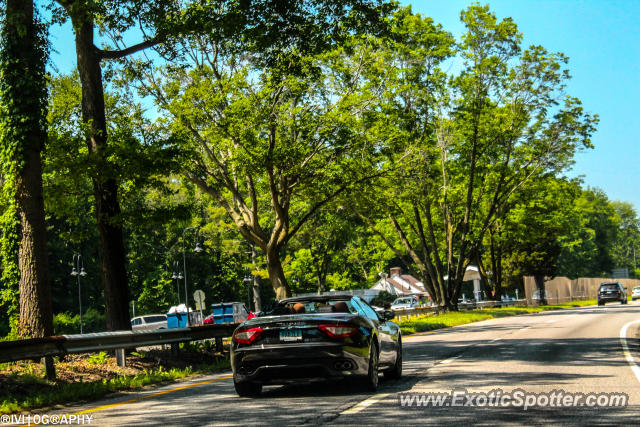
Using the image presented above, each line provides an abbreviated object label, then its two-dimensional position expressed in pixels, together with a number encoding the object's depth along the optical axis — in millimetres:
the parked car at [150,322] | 51822
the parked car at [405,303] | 69150
